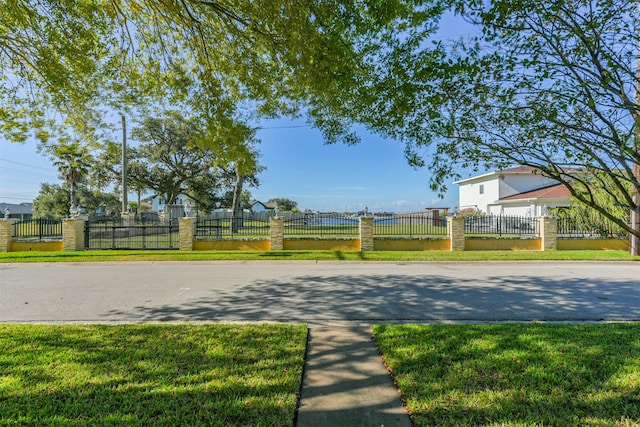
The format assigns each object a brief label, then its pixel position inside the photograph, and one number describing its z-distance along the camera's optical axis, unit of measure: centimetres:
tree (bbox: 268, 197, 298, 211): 8860
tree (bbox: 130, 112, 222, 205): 3253
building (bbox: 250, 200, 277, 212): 6869
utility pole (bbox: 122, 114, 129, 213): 2081
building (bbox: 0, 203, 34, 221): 6172
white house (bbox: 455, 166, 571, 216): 2471
